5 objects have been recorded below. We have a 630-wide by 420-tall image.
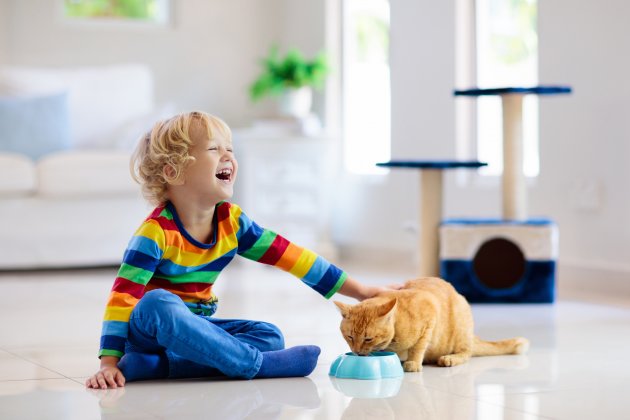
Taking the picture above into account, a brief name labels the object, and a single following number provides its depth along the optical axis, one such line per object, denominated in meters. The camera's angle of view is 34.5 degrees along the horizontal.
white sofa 4.43
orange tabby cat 1.97
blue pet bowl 1.99
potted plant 5.08
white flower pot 5.15
